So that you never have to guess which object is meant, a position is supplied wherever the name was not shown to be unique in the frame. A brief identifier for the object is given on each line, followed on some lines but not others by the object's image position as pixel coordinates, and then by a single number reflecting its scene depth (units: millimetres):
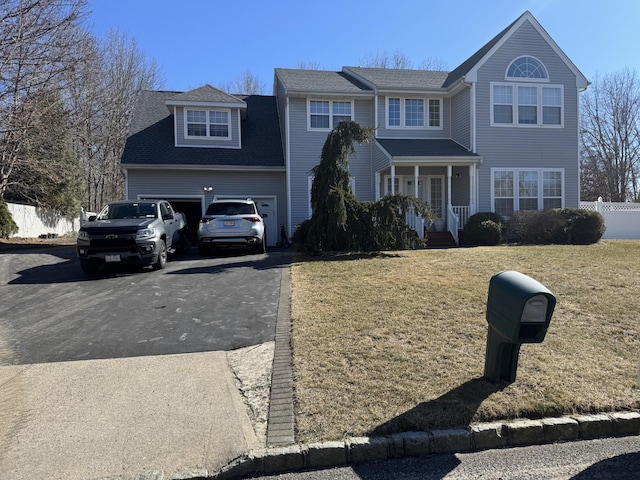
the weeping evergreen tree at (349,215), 12289
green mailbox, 3639
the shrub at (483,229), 15703
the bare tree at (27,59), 14164
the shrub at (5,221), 19328
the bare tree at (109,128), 29250
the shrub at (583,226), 15438
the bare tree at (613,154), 38656
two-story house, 17625
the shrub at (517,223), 16094
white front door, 19188
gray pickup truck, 9672
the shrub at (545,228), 15477
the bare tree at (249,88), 41688
